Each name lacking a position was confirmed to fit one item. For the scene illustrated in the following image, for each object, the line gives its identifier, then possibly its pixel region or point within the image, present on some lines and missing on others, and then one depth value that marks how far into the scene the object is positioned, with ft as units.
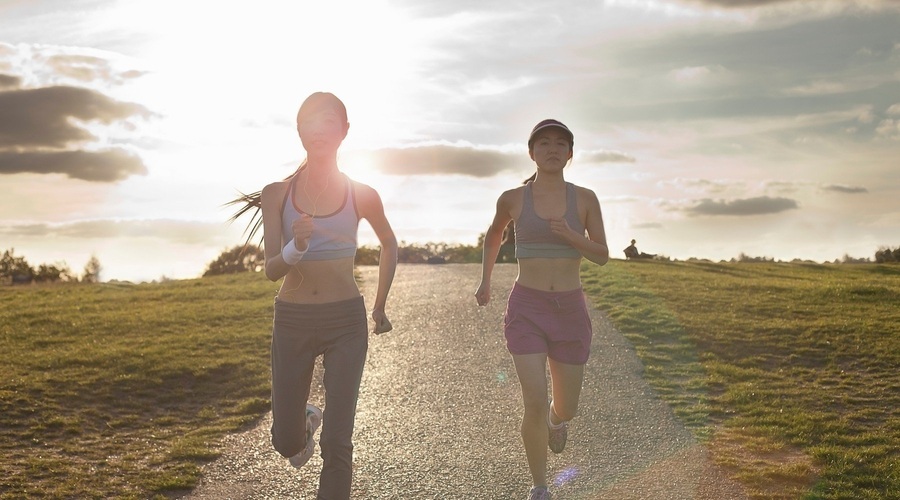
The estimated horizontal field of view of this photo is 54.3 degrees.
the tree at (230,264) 103.86
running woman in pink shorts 19.81
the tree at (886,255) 113.60
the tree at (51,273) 106.83
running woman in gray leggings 17.34
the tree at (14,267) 106.49
